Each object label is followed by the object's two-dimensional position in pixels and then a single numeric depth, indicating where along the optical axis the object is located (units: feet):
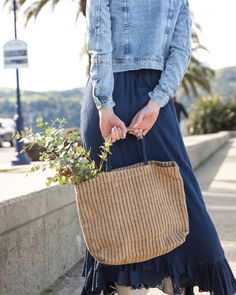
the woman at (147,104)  8.96
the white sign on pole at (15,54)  44.42
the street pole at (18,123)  43.47
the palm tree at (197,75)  119.75
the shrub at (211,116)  131.64
